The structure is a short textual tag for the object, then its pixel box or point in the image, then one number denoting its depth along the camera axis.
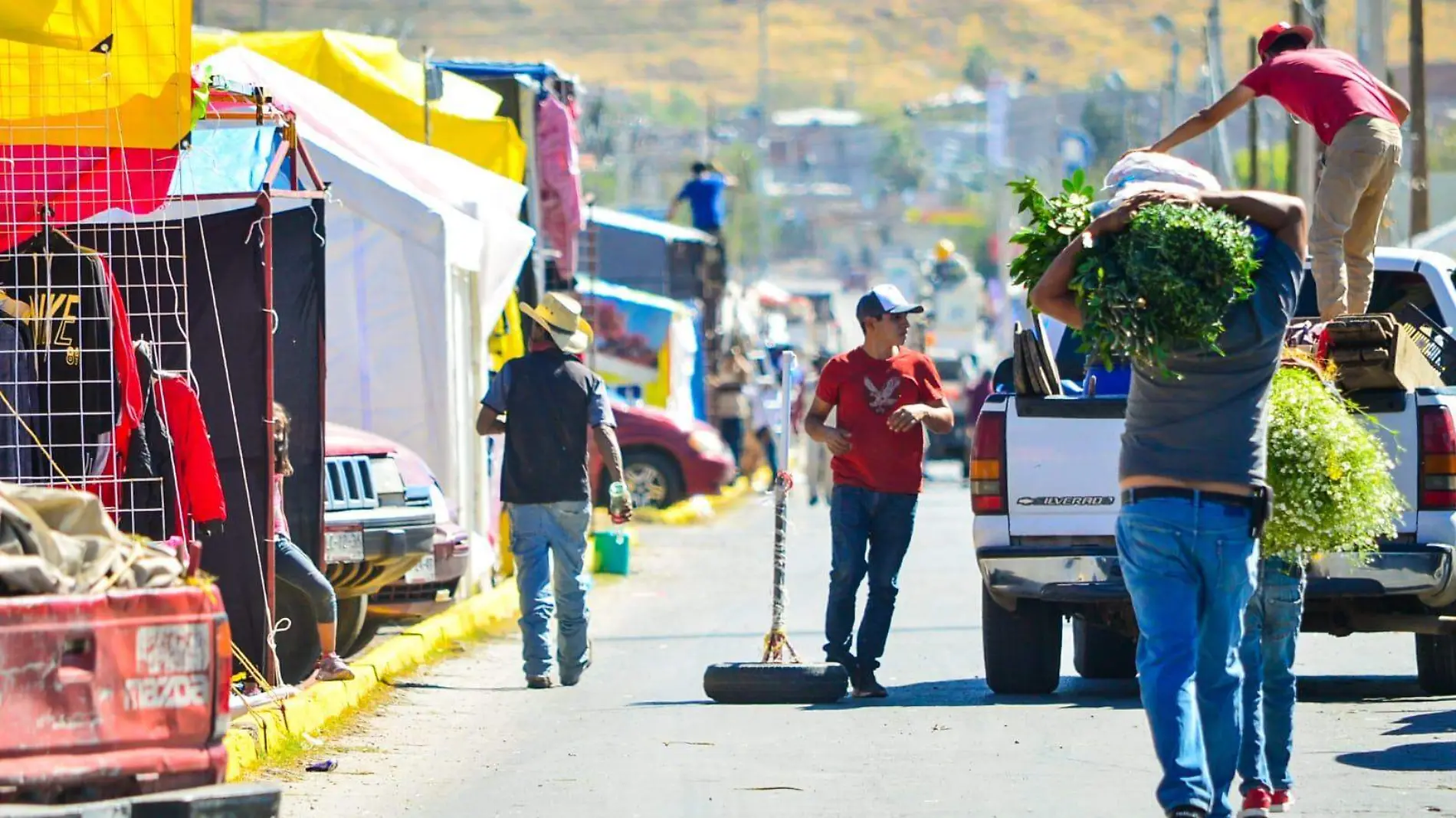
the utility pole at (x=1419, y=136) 63.22
